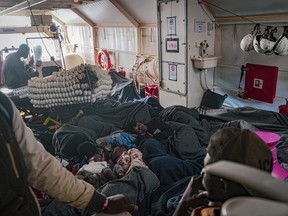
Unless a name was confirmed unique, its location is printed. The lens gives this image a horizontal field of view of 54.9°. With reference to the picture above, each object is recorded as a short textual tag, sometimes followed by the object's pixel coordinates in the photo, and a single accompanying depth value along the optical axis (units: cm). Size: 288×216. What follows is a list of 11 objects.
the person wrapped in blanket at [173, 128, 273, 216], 82
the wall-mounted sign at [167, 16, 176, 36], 425
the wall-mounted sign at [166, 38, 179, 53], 429
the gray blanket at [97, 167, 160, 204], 203
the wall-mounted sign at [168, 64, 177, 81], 447
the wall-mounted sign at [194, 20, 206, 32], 408
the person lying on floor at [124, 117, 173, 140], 315
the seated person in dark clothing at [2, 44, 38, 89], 490
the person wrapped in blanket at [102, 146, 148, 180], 231
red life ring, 730
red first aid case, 358
